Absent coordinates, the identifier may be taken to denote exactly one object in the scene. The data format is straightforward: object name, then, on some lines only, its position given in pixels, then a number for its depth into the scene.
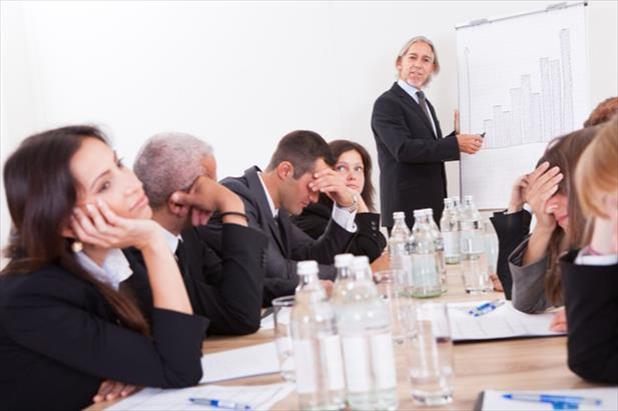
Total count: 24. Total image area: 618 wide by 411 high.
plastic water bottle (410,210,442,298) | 1.96
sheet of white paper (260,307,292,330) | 1.22
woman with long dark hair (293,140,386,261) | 3.39
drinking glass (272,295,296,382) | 1.27
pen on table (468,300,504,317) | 1.66
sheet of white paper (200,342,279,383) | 1.36
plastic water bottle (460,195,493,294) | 2.03
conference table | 1.12
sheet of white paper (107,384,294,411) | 1.18
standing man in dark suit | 4.00
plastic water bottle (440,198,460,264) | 2.43
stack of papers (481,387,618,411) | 1.01
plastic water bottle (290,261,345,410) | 1.03
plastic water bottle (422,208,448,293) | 2.04
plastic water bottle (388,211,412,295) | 2.00
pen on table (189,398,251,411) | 1.15
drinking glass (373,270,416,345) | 1.19
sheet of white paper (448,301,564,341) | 1.43
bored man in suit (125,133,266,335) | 1.77
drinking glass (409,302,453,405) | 1.07
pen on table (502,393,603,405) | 1.01
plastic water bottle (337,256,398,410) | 1.01
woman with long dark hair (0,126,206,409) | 1.33
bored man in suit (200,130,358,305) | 2.65
